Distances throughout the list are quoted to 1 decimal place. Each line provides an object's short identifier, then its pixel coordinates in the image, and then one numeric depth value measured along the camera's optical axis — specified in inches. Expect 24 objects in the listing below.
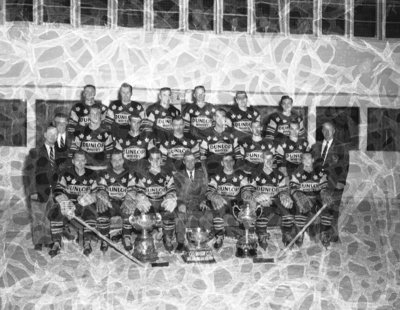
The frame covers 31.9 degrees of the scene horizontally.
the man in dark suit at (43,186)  161.8
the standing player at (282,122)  186.7
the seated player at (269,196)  173.9
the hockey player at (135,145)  172.2
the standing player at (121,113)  179.9
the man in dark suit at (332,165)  180.5
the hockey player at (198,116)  181.3
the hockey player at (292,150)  183.6
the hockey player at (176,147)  175.8
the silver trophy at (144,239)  152.3
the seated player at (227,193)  170.6
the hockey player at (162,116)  179.9
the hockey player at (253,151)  179.2
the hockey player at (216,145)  179.3
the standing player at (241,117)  184.9
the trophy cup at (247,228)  158.1
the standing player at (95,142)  172.6
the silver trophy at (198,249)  155.5
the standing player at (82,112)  176.4
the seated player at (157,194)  164.2
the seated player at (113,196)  164.4
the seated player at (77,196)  161.8
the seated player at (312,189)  177.5
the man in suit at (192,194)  167.2
